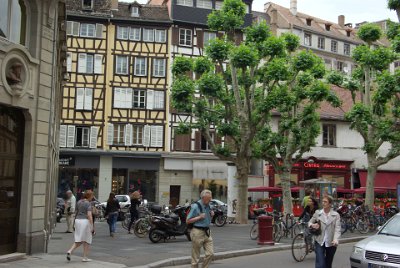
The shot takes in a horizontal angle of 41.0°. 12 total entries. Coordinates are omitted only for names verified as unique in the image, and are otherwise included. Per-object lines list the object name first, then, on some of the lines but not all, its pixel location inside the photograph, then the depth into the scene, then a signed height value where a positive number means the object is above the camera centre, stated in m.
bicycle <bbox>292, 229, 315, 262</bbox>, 13.28 -1.26
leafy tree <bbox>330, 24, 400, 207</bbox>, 23.73 +4.39
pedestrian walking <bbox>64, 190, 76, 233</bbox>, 20.42 -0.70
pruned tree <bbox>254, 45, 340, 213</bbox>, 23.86 +4.26
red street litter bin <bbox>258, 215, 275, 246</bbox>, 16.55 -1.16
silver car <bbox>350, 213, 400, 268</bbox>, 8.51 -0.91
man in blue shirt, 10.23 -0.70
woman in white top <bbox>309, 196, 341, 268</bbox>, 9.30 -0.68
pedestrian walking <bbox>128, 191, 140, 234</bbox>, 20.44 -0.59
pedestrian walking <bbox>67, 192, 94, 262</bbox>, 12.29 -0.79
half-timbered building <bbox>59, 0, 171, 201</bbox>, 40.34 +7.06
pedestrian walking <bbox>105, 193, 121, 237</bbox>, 18.78 -0.69
